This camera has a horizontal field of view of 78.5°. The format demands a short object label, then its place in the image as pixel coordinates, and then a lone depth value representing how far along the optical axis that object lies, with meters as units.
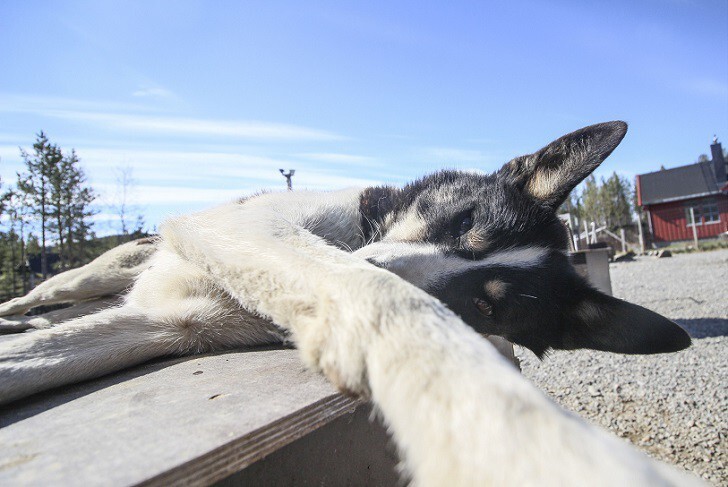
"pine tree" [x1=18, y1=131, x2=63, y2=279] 31.09
